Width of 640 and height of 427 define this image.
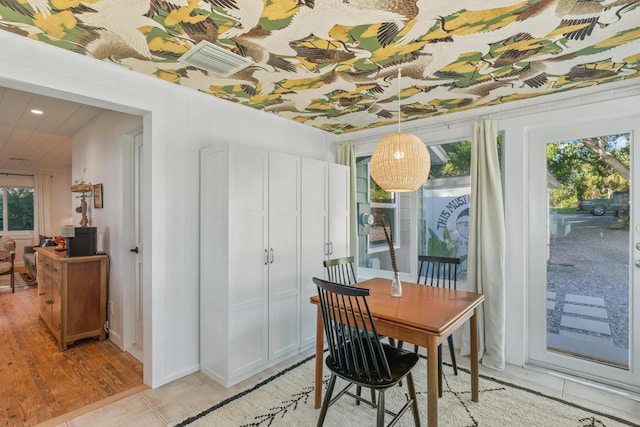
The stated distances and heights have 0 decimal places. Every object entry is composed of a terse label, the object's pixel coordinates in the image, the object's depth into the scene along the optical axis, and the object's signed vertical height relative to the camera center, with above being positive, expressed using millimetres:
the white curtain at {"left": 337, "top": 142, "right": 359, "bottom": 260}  4086 +348
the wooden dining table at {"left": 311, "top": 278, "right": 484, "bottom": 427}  1781 -620
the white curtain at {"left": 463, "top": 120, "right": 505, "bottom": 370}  2943 -281
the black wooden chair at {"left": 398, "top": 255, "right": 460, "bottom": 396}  2462 -698
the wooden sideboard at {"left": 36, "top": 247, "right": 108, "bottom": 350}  3219 -831
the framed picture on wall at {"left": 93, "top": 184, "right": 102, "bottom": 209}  3684 +259
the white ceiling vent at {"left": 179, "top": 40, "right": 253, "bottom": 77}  2014 +1059
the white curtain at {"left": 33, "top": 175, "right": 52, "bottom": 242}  7809 +351
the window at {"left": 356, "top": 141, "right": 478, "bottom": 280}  3471 +48
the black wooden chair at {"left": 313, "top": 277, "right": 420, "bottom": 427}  1744 -891
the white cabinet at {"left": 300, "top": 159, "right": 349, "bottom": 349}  3285 -87
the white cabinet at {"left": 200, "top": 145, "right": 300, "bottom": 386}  2580 -379
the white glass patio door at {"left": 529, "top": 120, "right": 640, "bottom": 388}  2592 -333
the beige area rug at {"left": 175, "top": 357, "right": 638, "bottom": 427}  2135 -1386
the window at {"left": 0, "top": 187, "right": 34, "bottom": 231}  7574 +231
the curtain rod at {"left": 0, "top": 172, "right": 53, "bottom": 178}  7445 +1063
